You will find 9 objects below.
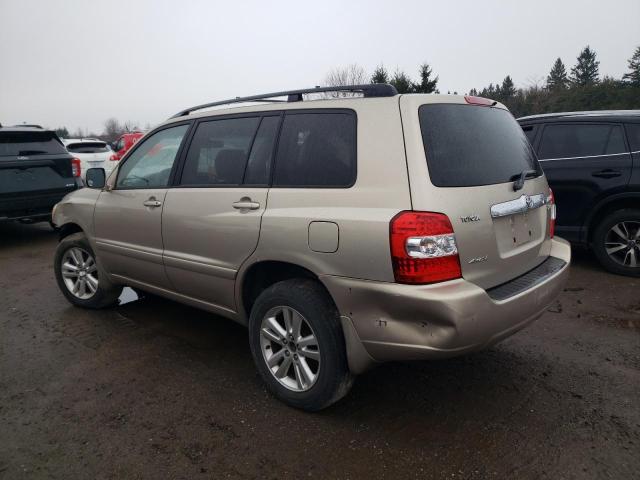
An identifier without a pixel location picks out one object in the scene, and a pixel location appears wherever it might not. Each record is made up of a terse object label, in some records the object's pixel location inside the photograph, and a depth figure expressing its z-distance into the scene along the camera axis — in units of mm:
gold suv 2281
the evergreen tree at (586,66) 64438
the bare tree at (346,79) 43062
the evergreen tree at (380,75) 31203
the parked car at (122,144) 13606
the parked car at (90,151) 13484
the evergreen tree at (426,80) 31859
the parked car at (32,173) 7168
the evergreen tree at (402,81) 27892
